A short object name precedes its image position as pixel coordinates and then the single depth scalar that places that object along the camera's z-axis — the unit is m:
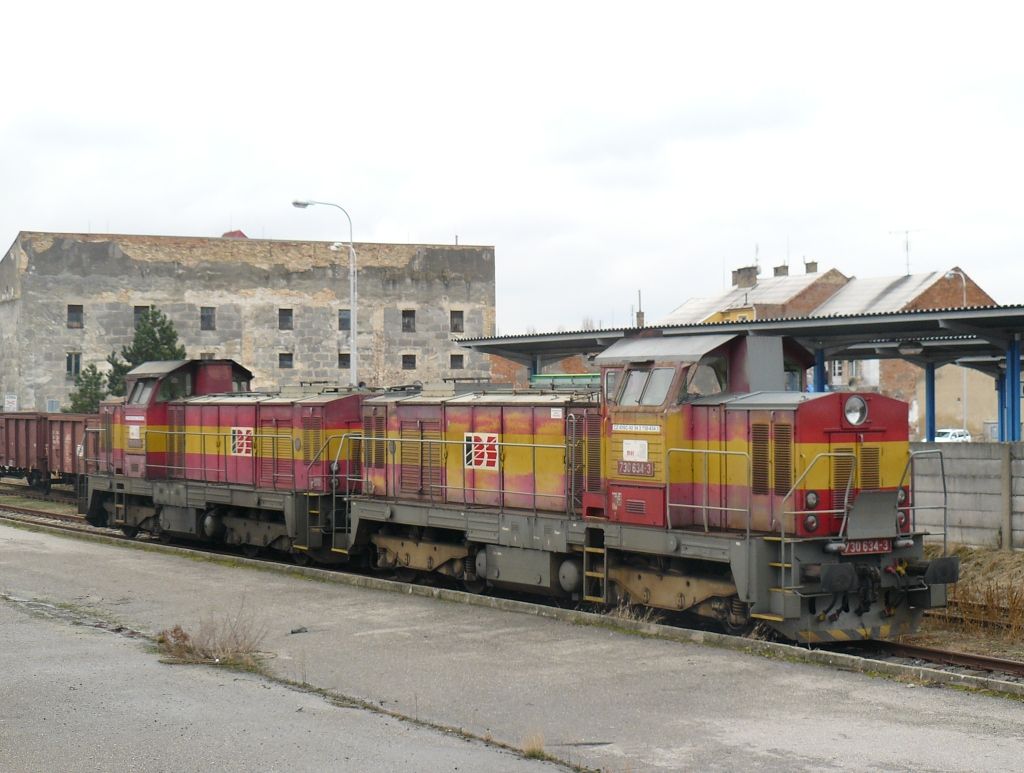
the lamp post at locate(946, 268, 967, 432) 50.76
